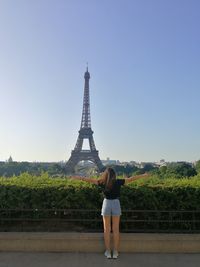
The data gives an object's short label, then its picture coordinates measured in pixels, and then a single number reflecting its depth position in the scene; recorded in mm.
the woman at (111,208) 3032
